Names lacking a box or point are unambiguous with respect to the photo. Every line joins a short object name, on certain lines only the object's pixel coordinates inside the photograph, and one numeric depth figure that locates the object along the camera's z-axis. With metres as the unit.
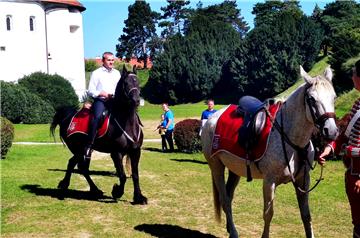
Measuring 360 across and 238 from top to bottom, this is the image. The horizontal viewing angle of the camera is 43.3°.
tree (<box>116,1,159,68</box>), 94.81
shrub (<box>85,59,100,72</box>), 83.19
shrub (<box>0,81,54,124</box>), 37.09
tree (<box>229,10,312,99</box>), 62.20
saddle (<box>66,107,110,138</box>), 9.05
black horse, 8.72
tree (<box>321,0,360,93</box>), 41.97
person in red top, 4.31
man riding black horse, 9.06
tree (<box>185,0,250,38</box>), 97.06
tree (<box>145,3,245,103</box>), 67.12
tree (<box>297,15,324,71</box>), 63.66
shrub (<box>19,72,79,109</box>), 46.12
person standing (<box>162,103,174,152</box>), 18.86
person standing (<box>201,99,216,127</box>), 14.33
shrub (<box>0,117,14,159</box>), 15.78
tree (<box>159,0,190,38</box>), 98.19
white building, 53.50
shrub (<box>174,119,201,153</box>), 18.31
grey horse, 4.82
